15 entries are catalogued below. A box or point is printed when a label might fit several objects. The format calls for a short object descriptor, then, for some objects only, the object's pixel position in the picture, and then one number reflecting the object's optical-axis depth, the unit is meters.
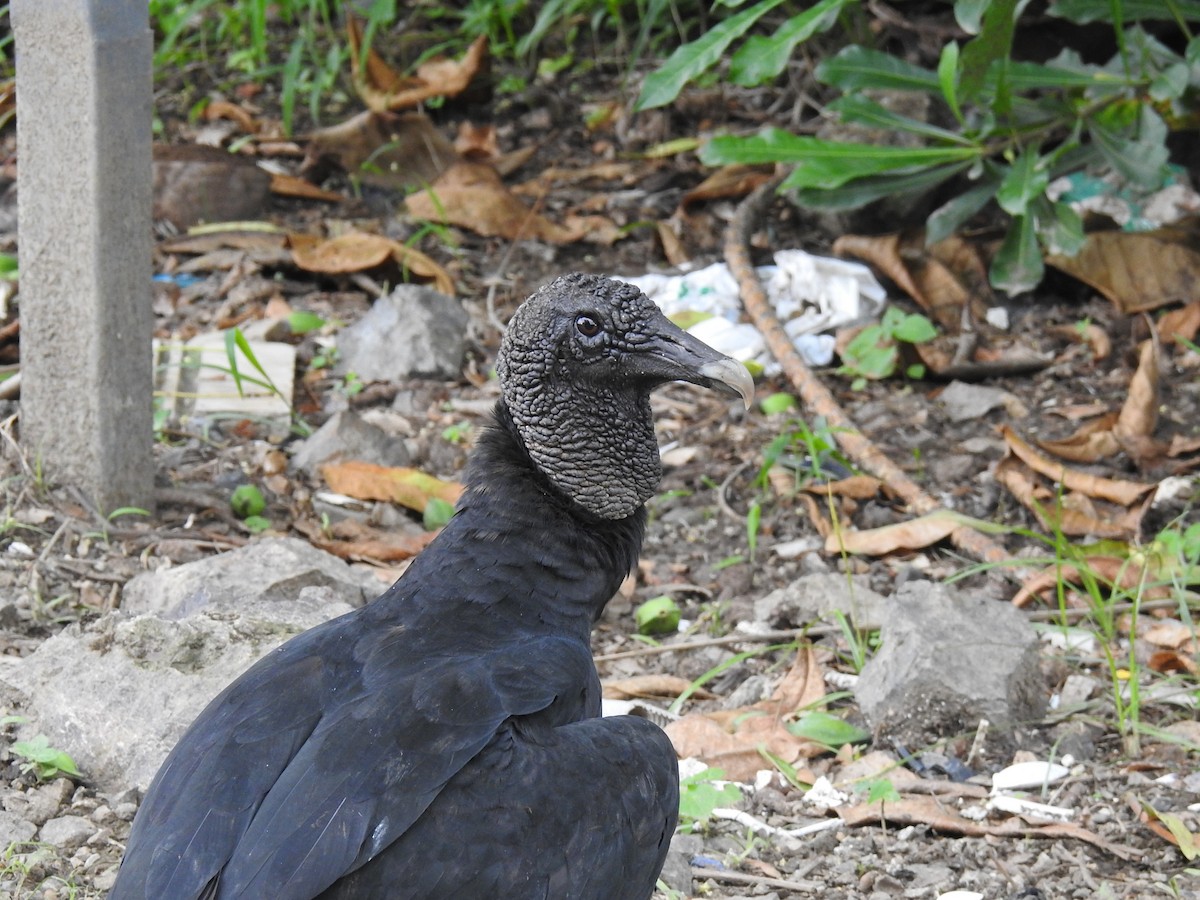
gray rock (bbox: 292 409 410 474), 9.84
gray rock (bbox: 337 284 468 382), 11.09
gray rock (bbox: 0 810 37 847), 5.96
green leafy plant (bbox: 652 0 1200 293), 10.27
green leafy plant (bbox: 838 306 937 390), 11.05
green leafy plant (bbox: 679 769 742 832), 6.21
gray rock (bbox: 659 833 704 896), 6.09
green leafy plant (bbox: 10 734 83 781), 6.24
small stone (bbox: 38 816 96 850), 6.01
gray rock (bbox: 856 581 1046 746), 7.15
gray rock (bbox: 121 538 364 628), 7.32
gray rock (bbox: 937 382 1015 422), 10.66
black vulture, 4.49
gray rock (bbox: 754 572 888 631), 8.27
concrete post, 7.83
